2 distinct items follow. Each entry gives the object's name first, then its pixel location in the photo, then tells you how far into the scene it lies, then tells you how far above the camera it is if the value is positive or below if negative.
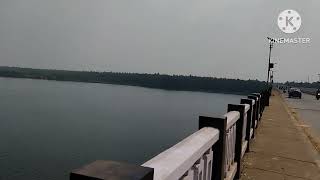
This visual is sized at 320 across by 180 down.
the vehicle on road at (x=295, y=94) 37.19 -1.09
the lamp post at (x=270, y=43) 29.86 +5.10
